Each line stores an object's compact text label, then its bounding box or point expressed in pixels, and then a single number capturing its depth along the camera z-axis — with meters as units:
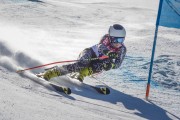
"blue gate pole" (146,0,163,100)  11.18
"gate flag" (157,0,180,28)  11.39
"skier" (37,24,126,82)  12.21
